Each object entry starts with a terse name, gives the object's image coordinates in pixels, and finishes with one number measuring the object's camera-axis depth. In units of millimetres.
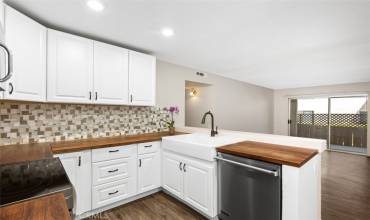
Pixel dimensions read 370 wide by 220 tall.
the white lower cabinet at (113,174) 1949
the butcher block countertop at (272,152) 1321
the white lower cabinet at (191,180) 1819
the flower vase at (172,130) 2919
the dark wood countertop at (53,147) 1366
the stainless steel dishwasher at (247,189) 1364
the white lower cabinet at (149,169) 2287
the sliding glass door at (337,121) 5184
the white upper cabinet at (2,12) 1403
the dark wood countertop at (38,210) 600
